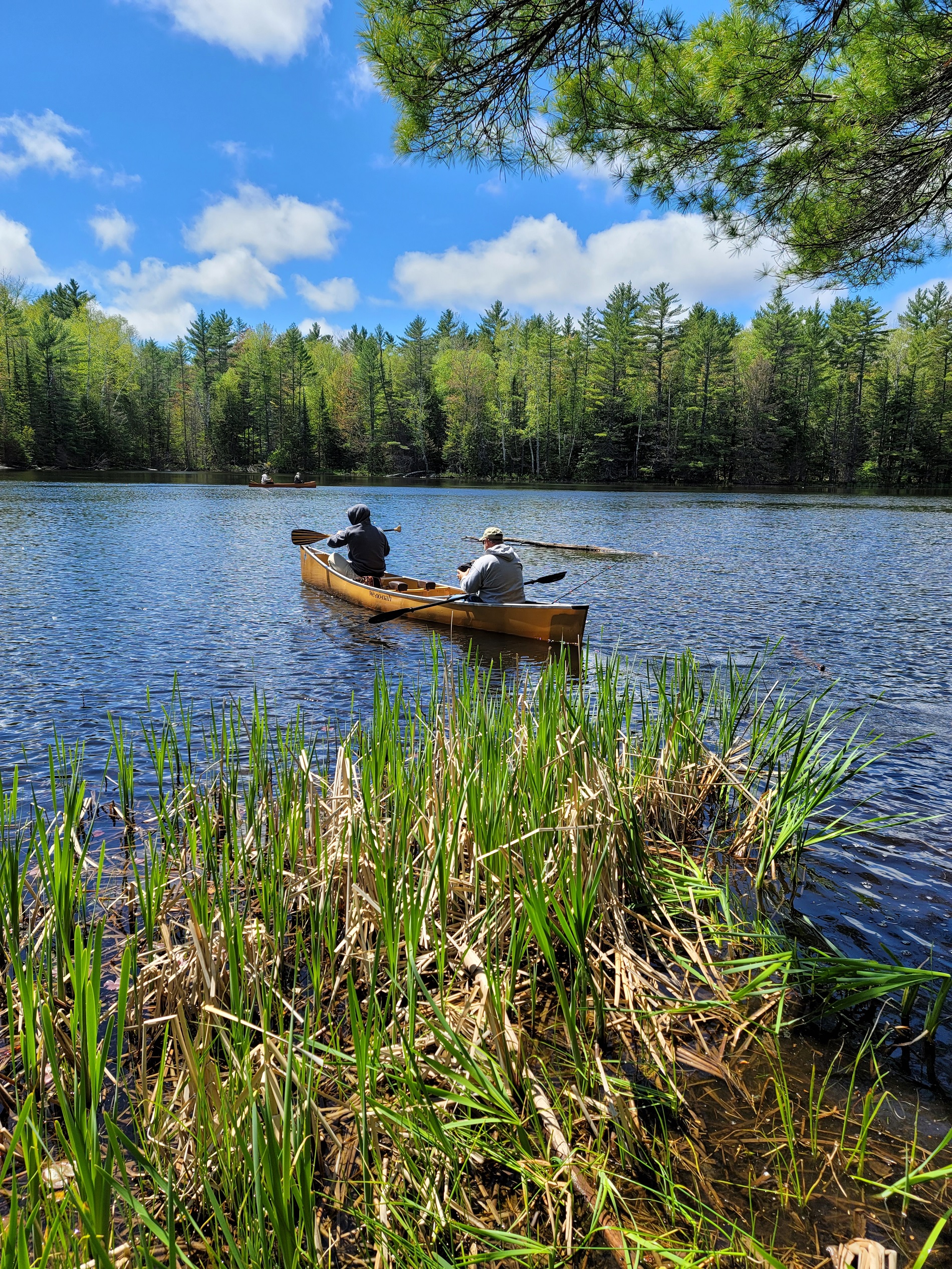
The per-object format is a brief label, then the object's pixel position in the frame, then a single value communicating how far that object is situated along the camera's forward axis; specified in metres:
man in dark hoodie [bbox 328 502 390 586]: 14.62
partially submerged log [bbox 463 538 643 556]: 19.23
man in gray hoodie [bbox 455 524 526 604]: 11.49
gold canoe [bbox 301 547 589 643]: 10.83
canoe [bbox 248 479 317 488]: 52.91
